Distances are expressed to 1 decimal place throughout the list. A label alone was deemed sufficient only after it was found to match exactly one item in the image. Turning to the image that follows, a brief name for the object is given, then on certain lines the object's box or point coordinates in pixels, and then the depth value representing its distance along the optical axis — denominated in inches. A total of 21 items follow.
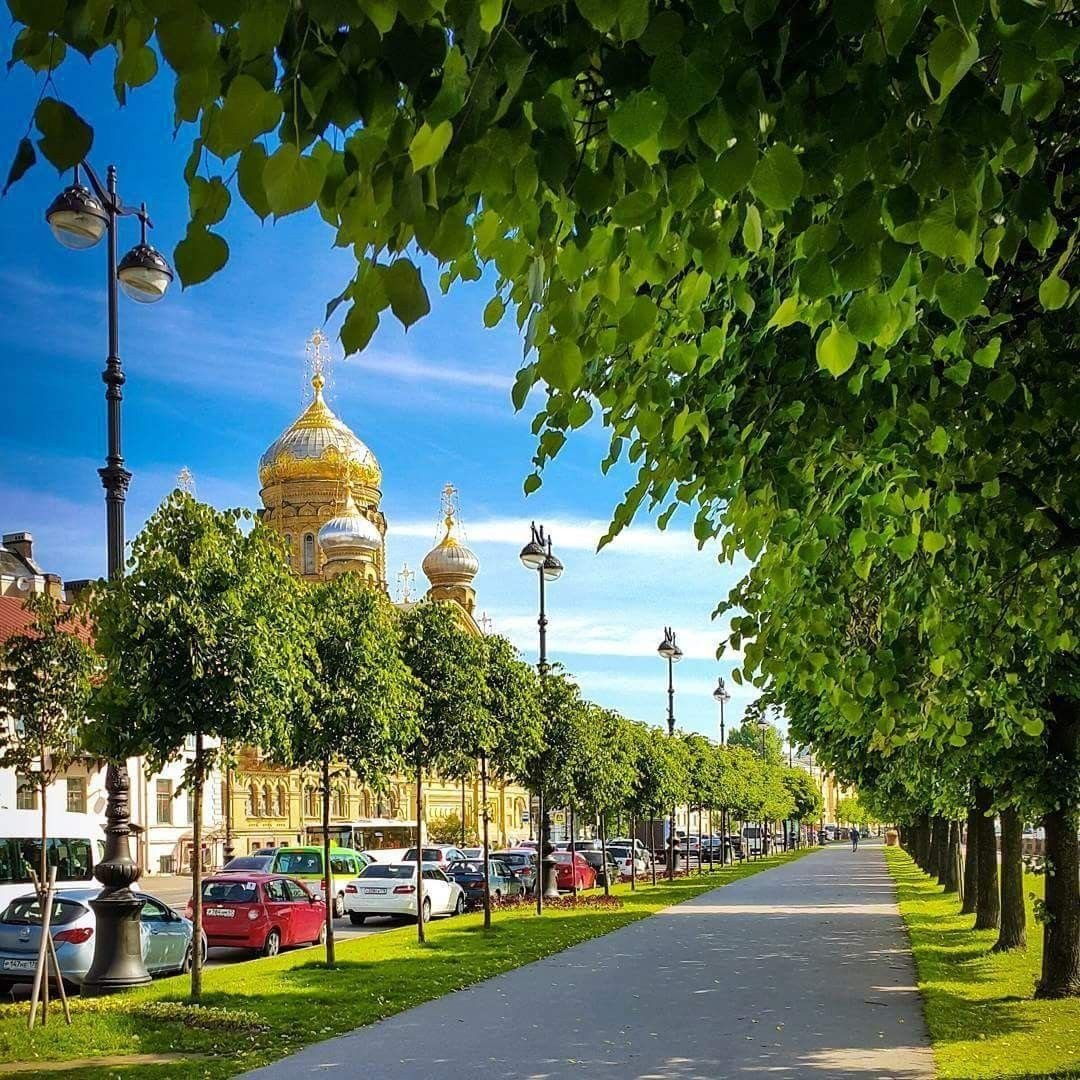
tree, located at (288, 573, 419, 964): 763.4
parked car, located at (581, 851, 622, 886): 2041.2
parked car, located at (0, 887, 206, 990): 710.5
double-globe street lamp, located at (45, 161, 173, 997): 581.3
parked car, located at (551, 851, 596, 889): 1763.5
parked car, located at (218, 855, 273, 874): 1518.5
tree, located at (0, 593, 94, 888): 874.1
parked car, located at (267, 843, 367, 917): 1373.0
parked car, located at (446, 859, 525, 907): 1502.2
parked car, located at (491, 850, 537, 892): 1633.9
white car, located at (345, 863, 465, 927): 1261.1
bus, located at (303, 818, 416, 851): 2374.8
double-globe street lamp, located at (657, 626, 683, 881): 2017.7
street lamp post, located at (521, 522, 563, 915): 1198.9
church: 3272.6
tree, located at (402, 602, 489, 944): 967.0
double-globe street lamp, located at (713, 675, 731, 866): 2714.1
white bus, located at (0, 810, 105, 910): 1136.2
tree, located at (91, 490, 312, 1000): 601.3
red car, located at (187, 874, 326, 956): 943.0
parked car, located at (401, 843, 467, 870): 1640.0
